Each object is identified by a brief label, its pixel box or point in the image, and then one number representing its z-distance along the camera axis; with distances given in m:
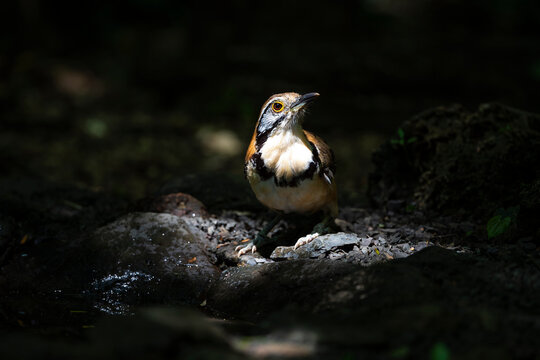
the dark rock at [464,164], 9.16
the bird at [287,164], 8.55
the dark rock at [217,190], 11.24
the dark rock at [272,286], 7.01
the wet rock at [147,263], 8.20
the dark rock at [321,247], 8.32
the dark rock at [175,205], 10.30
